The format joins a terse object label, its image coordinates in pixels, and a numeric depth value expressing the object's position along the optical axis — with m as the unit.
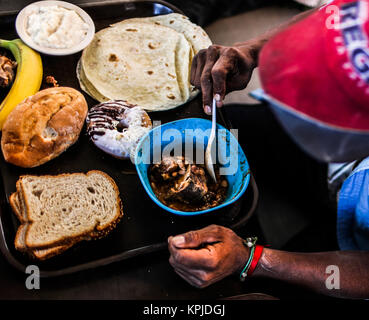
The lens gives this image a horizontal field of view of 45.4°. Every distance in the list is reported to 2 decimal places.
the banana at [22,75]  0.56
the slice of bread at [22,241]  0.49
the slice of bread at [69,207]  0.51
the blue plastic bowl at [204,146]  0.53
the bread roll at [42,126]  0.54
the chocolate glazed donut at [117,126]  0.56
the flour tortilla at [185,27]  0.70
